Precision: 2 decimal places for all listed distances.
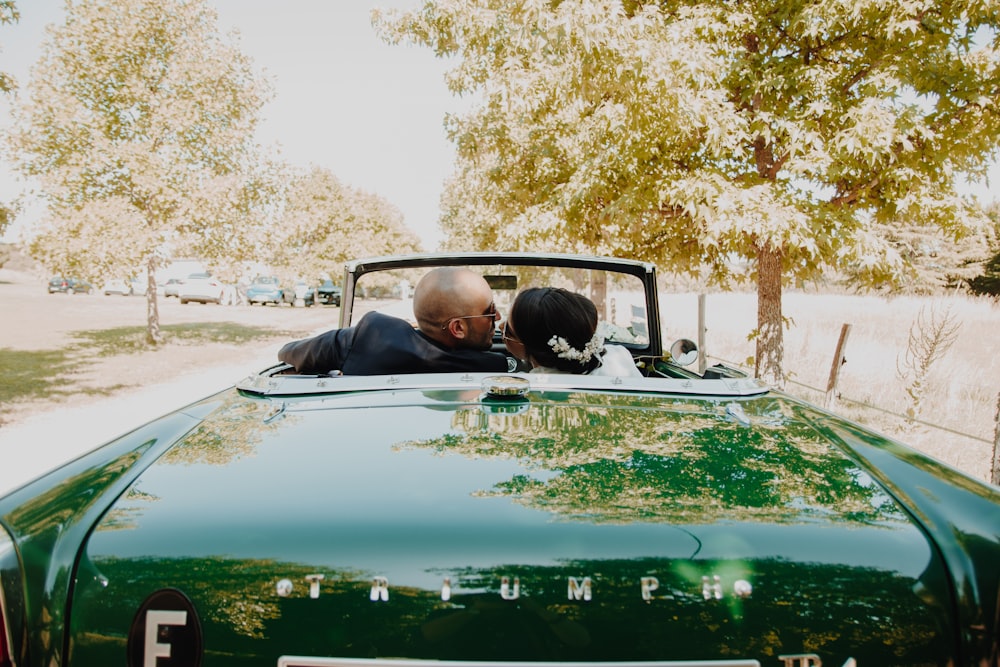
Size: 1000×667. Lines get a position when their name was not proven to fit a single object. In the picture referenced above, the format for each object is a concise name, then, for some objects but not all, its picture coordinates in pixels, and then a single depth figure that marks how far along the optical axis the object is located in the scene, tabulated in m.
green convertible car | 1.14
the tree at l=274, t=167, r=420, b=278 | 19.22
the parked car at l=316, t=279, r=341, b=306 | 51.32
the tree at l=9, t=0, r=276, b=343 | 15.08
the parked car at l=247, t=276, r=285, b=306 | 44.84
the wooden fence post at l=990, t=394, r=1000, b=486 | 5.00
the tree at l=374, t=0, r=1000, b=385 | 6.23
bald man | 2.39
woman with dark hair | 2.48
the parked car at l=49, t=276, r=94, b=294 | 53.78
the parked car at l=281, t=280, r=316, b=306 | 47.47
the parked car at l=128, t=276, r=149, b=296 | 58.67
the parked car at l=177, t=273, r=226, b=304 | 42.59
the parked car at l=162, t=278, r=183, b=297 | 52.25
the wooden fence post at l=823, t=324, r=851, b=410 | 7.65
